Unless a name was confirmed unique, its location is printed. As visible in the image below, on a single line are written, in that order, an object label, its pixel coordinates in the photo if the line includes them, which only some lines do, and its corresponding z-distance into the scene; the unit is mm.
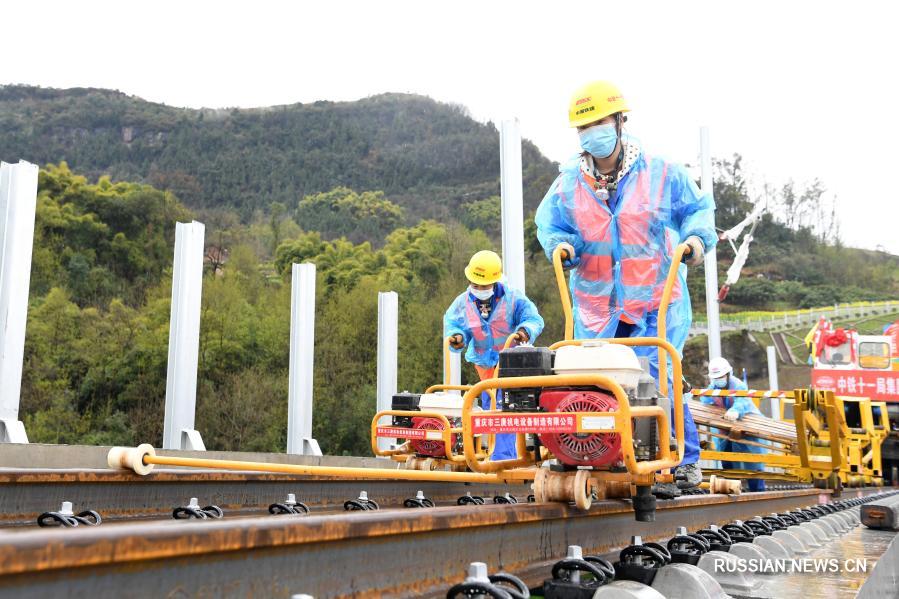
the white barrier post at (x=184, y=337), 6727
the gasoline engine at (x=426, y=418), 5652
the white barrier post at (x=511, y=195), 8695
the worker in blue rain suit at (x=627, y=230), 4586
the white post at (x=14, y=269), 5332
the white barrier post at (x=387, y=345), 9172
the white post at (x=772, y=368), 18422
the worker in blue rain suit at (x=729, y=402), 8546
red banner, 14242
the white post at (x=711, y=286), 12242
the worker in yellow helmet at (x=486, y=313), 7242
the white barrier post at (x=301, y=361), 8188
